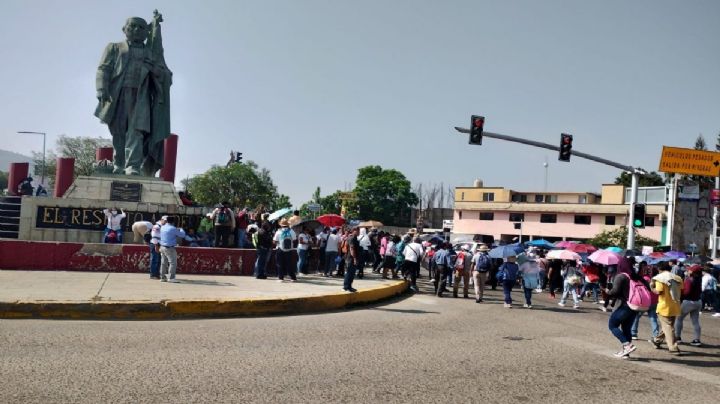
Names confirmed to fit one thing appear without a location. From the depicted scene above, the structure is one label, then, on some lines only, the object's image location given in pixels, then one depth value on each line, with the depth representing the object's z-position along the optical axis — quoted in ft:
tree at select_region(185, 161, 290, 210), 193.26
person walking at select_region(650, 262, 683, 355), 29.99
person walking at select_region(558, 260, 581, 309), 50.85
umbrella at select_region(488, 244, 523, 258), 68.13
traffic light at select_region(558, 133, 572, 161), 71.46
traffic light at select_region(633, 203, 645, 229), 70.49
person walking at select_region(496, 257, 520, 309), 47.65
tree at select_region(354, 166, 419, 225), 266.98
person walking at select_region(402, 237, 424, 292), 54.72
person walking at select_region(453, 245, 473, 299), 52.47
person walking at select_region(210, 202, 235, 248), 50.42
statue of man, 57.77
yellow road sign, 84.96
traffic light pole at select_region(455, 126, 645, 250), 69.31
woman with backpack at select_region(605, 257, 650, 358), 27.35
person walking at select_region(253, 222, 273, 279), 46.80
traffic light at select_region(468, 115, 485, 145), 68.85
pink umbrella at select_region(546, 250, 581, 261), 59.34
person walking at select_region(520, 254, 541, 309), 48.26
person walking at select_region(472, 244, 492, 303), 49.11
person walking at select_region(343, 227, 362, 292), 41.98
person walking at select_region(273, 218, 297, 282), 46.24
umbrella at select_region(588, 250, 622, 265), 48.26
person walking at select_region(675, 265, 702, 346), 34.78
